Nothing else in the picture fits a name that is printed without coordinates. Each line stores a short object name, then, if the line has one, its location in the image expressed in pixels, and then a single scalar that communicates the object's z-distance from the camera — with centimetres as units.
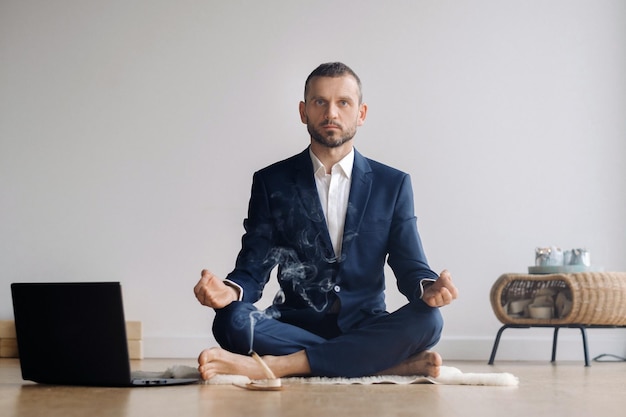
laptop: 207
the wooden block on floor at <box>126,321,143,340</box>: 420
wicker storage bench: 374
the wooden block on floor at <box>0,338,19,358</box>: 421
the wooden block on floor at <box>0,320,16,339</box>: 423
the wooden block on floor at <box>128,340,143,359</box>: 414
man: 246
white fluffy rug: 233
